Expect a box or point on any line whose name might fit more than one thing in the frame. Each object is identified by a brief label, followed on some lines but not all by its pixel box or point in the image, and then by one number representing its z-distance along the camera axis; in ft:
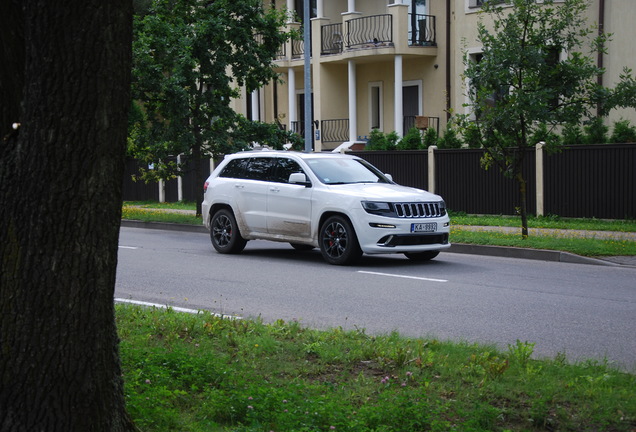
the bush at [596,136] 69.87
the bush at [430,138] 86.69
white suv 45.47
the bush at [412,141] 88.02
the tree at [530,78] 52.03
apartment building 102.12
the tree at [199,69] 74.49
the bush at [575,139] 72.49
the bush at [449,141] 82.12
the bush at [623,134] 71.61
